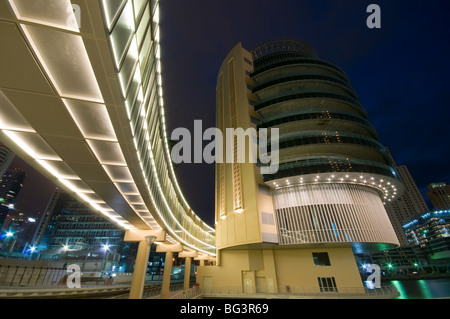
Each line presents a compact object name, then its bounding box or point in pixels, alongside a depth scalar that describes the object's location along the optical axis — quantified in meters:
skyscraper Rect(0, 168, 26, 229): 190.35
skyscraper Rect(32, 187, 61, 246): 90.06
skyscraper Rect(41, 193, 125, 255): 79.50
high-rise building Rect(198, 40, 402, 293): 27.75
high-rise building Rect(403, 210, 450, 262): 95.50
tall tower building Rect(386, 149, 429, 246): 153.44
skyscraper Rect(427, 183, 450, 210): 151.88
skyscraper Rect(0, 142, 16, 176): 125.54
